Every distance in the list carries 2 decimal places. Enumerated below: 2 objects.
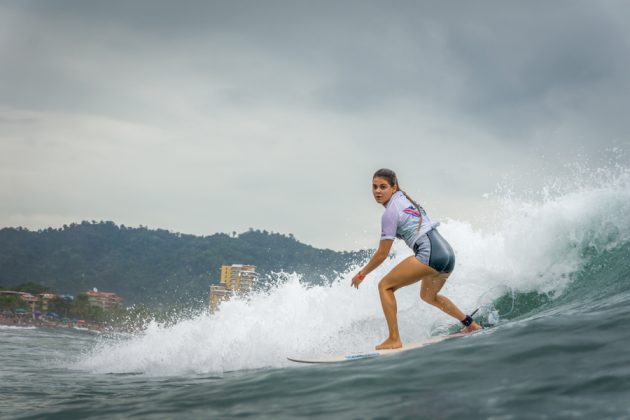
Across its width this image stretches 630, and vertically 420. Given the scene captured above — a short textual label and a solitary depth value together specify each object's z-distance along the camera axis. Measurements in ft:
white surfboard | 21.15
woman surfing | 22.49
